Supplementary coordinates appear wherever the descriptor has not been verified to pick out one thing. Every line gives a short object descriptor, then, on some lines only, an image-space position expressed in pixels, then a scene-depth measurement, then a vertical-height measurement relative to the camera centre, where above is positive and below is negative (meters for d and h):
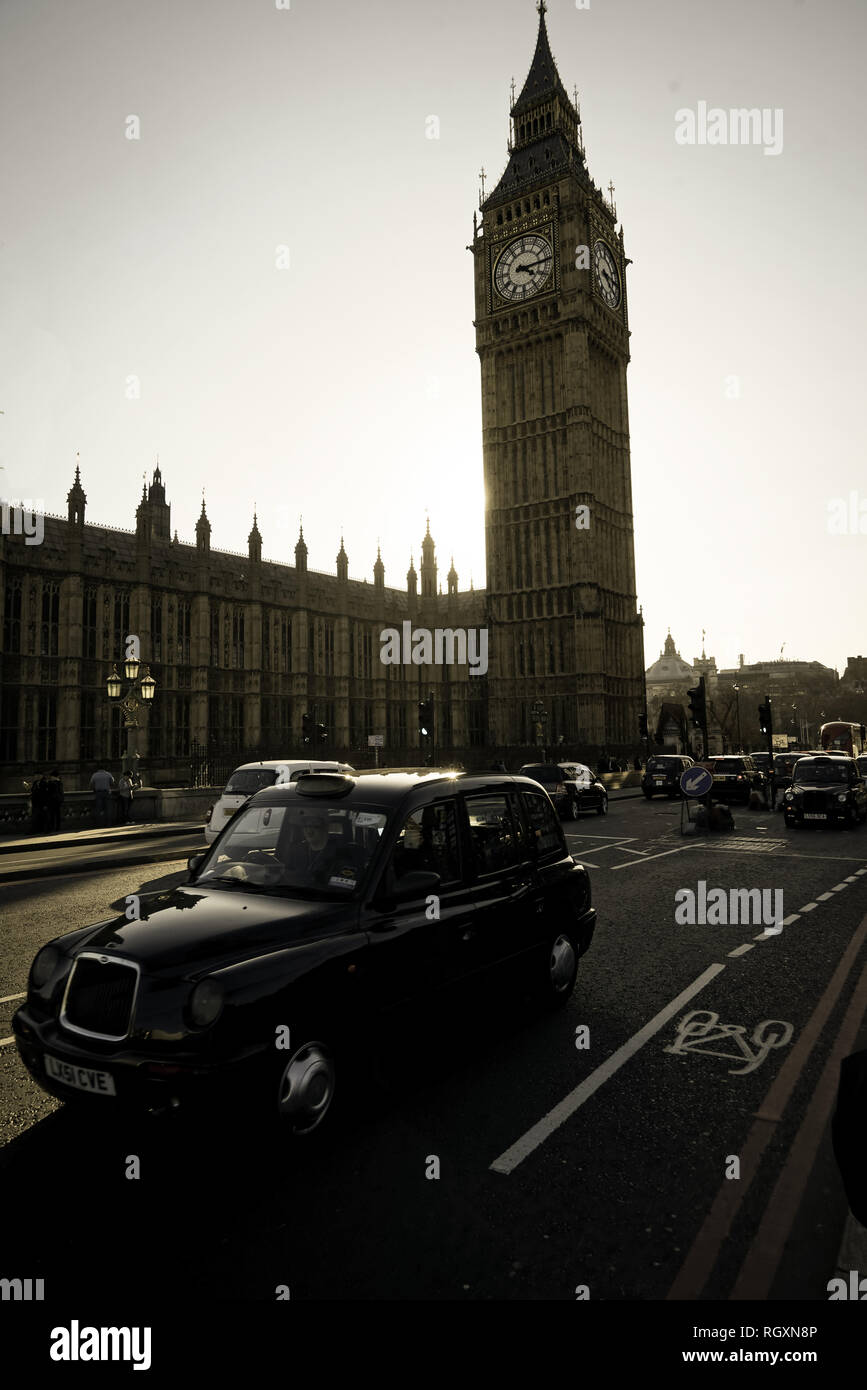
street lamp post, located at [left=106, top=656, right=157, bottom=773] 21.16 +0.98
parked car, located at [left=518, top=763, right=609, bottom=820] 20.92 -2.15
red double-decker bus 41.94 -1.57
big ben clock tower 56.16 +21.04
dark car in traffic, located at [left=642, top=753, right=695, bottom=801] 29.06 -2.45
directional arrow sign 16.11 -1.51
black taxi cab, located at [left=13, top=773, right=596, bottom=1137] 3.11 -1.15
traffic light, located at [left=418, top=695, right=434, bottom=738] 30.84 +0.01
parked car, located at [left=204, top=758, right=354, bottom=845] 12.88 -1.08
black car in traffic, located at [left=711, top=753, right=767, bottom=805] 25.36 -2.35
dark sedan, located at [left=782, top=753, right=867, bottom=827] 18.00 -2.02
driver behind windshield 4.18 -0.77
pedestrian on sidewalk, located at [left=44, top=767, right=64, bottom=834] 18.53 -1.88
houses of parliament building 43.91 +9.48
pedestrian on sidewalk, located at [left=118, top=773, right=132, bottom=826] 20.91 -2.15
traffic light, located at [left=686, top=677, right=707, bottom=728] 25.88 +0.33
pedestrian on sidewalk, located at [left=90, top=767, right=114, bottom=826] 20.28 -2.01
